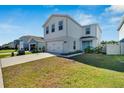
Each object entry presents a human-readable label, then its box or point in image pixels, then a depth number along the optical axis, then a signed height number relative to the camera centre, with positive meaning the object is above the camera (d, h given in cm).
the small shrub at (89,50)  673 -41
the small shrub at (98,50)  657 -41
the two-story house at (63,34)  620 +99
